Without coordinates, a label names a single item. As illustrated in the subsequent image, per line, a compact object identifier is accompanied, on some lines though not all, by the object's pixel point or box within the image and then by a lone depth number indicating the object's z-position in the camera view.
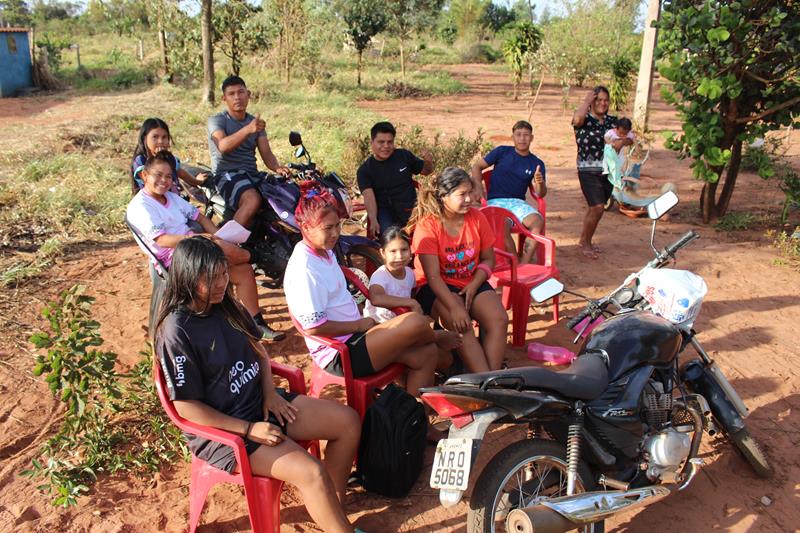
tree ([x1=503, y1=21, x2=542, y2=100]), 17.78
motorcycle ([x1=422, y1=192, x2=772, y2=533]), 2.36
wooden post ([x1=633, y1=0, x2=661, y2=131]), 12.22
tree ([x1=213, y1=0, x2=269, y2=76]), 16.56
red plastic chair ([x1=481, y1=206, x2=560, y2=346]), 4.46
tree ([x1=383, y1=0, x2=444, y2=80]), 21.53
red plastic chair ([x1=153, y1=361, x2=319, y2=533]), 2.47
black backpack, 2.94
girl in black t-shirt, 2.45
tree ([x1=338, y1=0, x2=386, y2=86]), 18.89
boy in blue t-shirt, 5.55
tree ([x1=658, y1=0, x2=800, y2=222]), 5.94
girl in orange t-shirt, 3.79
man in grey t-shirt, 4.76
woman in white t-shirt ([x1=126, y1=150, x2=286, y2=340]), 3.93
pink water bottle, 4.29
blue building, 17.75
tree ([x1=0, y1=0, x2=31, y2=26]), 31.62
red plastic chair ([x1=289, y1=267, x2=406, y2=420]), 3.21
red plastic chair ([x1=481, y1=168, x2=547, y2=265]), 5.55
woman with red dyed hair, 3.15
